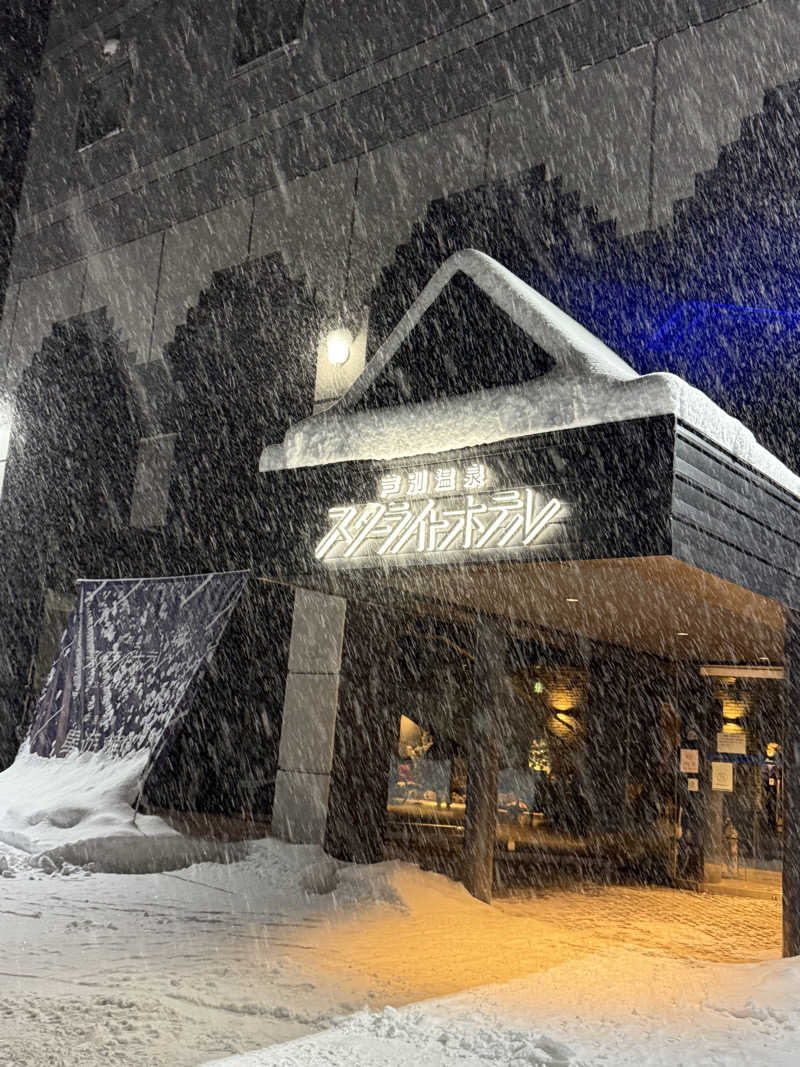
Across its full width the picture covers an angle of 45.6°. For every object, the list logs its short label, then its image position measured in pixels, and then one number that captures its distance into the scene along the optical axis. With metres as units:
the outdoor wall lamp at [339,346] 12.52
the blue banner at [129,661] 11.23
